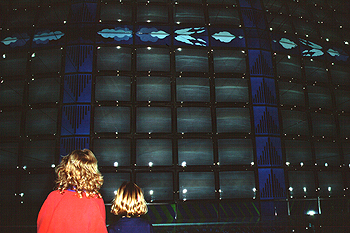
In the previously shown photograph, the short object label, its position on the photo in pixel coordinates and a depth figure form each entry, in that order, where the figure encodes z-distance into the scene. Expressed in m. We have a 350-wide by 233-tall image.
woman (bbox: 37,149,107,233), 2.61
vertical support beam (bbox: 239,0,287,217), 12.23
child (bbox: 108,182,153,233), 3.13
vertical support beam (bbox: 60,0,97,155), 11.83
